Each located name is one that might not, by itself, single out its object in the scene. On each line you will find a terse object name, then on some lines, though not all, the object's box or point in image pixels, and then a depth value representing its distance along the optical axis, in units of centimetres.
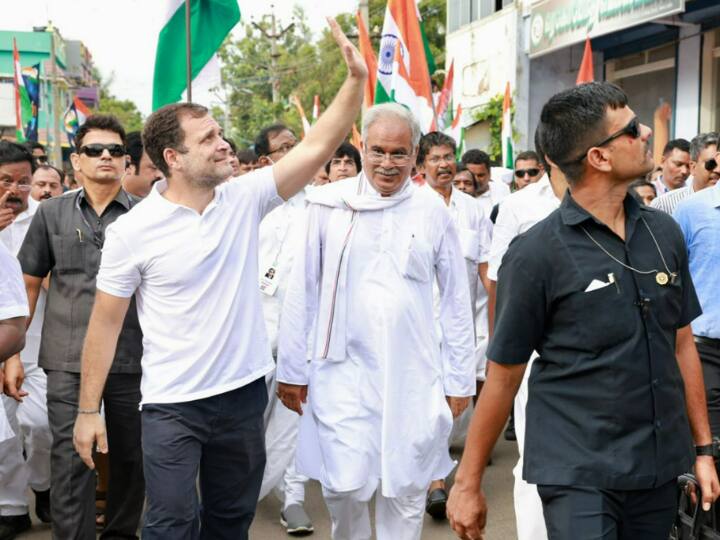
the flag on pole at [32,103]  2020
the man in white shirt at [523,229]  407
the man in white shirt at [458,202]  702
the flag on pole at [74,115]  2023
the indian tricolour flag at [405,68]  859
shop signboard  1612
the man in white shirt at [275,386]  568
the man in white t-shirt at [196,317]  373
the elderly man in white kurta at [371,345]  429
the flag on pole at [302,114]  1219
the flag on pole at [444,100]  1385
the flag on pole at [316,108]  1812
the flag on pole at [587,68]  1082
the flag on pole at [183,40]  767
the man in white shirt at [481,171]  925
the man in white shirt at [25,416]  518
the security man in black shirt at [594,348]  269
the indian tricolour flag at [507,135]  1430
